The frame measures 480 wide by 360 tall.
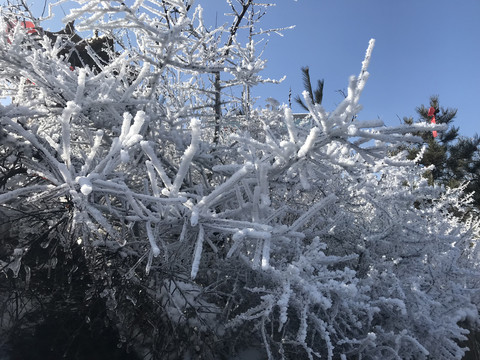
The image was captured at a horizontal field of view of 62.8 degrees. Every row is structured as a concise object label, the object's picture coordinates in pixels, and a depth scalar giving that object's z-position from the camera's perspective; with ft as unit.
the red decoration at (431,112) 58.80
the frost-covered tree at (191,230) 5.50
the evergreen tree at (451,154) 58.13
